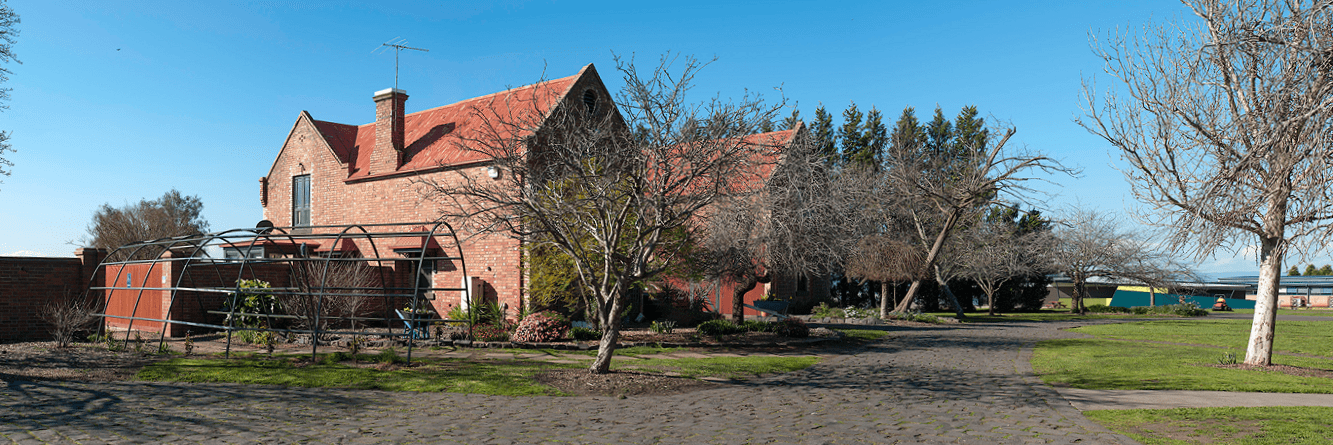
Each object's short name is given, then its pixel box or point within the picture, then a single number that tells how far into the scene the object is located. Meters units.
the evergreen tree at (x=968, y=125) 51.12
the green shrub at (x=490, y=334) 16.86
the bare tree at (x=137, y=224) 43.30
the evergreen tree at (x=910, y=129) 48.09
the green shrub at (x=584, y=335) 17.34
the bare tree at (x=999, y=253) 34.66
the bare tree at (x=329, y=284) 18.20
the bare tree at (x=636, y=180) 11.15
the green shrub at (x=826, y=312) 30.42
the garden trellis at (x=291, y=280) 18.39
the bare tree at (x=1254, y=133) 11.90
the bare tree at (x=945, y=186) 27.45
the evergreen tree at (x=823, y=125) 50.88
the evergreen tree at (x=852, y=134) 50.91
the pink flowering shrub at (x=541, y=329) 16.61
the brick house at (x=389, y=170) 21.75
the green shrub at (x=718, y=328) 18.84
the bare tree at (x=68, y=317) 15.70
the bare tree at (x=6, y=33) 17.03
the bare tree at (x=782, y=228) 17.80
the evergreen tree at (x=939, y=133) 52.53
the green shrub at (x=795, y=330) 19.12
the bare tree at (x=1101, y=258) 39.34
